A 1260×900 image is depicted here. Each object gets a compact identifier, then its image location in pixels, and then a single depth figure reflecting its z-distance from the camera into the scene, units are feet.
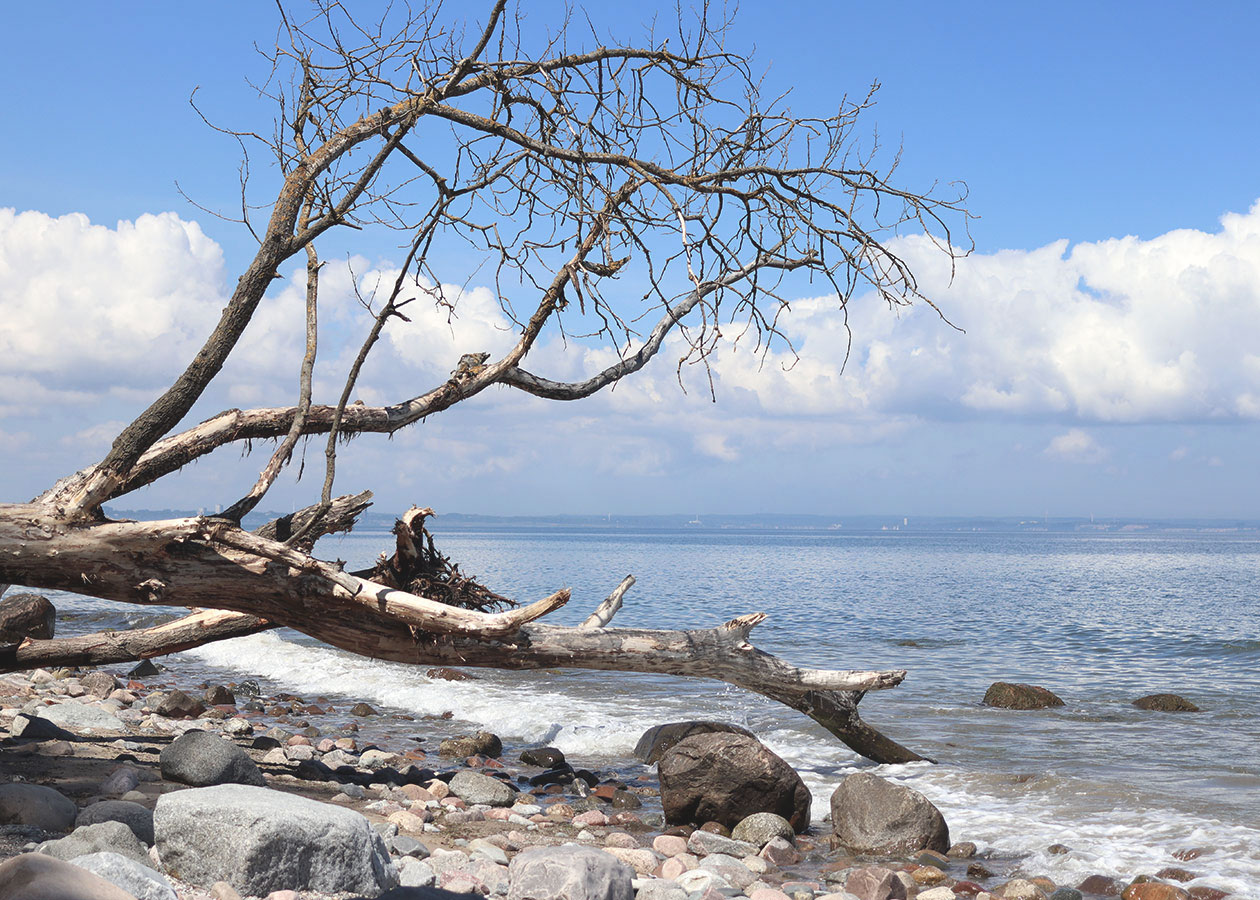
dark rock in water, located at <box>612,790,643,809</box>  26.30
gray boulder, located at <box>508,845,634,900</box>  16.29
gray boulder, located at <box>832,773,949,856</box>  22.68
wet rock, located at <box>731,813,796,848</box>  23.16
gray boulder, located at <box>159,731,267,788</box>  22.00
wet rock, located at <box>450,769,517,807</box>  25.17
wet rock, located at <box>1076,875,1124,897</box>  20.11
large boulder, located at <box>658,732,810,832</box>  24.25
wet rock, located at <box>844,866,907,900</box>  19.03
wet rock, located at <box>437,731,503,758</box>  32.63
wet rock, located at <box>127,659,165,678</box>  50.42
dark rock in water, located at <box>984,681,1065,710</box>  44.01
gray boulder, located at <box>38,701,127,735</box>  29.96
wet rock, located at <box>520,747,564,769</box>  31.60
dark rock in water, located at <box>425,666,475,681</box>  49.83
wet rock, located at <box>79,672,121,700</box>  40.83
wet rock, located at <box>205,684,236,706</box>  41.11
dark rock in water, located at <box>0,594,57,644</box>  48.29
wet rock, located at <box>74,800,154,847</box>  16.60
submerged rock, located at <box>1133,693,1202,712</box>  44.16
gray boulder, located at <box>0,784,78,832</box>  16.61
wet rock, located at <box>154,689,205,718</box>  37.47
